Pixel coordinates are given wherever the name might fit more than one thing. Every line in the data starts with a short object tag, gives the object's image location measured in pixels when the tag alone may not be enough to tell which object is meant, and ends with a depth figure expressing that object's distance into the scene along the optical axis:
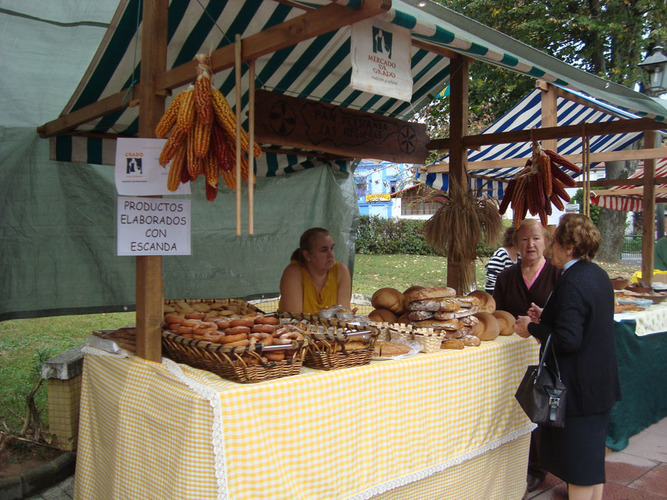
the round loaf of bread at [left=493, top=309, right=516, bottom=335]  3.59
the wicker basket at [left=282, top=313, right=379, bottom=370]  2.54
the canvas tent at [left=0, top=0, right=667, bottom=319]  3.14
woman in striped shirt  5.62
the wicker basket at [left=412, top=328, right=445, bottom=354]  3.03
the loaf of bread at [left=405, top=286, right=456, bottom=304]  3.40
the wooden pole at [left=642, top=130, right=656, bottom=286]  7.06
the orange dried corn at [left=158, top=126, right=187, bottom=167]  2.25
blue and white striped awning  7.08
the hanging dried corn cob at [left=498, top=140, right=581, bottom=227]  4.07
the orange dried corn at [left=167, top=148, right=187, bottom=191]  2.33
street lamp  7.63
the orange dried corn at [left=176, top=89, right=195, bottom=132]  2.21
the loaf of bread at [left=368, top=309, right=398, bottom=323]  3.55
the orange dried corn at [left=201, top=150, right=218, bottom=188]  2.32
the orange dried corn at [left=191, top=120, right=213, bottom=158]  2.21
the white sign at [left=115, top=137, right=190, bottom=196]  2.50
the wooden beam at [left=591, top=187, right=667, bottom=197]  10.84
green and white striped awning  2.92
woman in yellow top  4.14
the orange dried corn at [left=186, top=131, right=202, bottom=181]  2.23
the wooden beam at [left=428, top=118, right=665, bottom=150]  4.13
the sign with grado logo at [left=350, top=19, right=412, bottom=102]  2.51
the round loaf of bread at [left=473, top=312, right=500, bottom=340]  3.39
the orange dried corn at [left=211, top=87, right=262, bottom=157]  2.24
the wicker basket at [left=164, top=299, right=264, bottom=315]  3.66
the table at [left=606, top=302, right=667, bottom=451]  4.60
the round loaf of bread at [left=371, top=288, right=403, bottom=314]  3.65
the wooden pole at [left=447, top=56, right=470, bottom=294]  4.68
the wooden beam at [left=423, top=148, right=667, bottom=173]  6.20
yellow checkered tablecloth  2.13
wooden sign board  3.59
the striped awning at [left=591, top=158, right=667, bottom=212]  10.46
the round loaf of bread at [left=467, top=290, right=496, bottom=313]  3.80
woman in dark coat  2.90
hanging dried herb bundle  4.32
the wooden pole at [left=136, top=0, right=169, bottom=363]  2.58
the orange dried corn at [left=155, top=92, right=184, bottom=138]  2.30
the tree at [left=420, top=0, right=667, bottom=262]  13.82
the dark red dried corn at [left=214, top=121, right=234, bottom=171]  2.29
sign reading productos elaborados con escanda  2.48
